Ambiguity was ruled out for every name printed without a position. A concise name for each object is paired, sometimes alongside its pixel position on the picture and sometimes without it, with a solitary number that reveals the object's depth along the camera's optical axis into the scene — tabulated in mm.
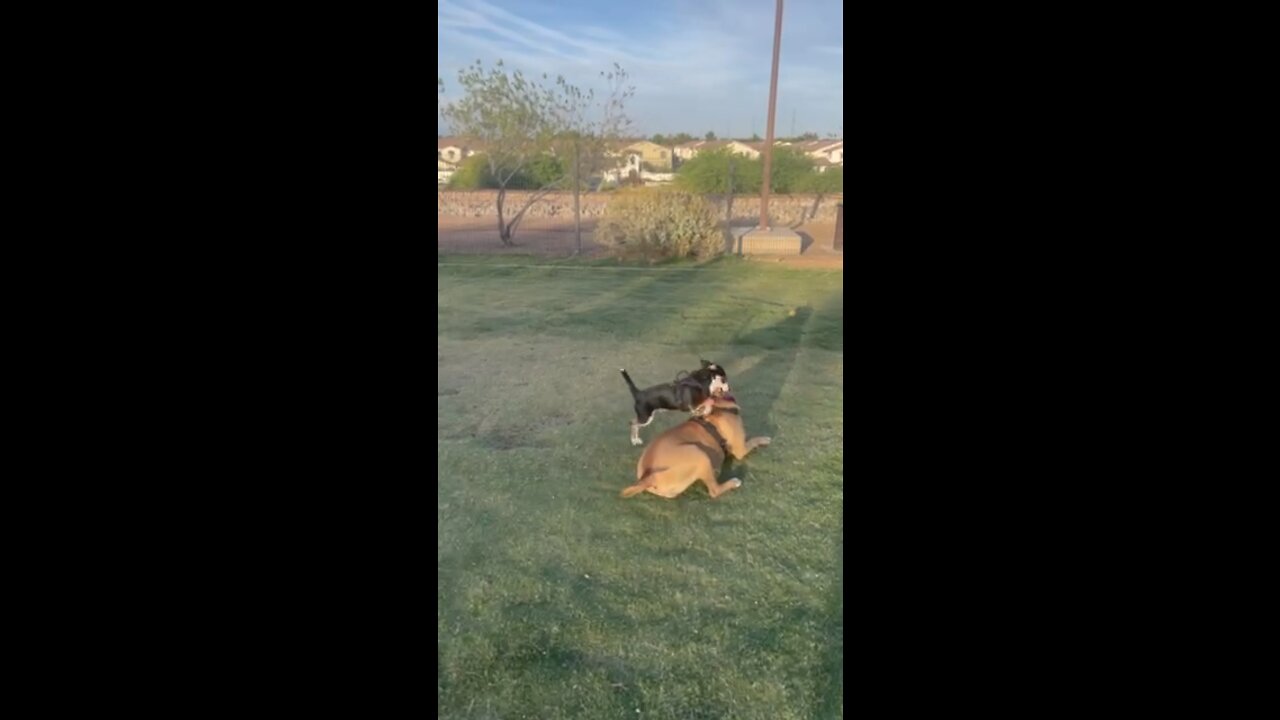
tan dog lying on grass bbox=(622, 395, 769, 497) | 2389
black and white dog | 2631
